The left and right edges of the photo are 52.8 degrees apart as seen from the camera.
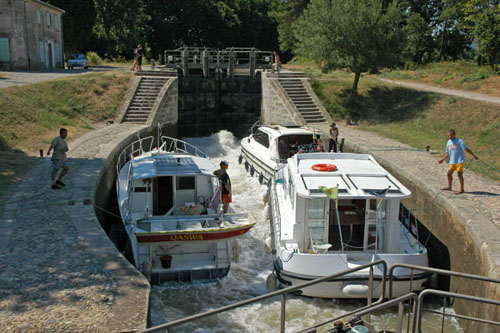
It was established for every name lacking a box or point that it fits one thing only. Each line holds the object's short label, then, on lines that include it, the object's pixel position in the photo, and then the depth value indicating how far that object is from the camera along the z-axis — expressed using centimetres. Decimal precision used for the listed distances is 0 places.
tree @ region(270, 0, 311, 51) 4238
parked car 3731
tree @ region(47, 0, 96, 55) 4191
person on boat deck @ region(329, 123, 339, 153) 1739
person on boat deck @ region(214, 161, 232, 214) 1172
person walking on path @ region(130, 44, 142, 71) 2695
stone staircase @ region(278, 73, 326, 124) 2359
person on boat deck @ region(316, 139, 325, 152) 1614
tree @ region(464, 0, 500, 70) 2808
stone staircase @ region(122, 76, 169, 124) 2233
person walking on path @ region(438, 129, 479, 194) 1142
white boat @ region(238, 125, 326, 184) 1673
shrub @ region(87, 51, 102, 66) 4256
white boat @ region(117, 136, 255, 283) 973
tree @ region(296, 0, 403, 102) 2330
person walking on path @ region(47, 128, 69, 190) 1170
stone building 3092
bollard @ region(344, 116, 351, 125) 2319
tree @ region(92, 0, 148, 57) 4509
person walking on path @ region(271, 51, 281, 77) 2819
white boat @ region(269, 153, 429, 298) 957
